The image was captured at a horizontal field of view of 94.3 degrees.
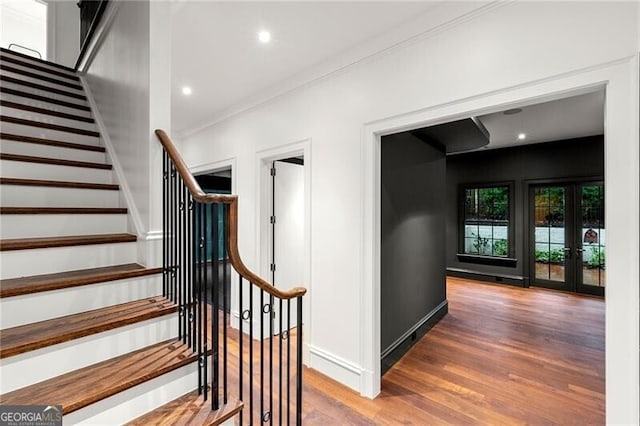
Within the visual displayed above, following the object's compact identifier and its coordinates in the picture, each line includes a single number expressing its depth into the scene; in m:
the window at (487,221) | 6.35
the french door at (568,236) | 5.43
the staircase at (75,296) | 1.31
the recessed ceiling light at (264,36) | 2.34
